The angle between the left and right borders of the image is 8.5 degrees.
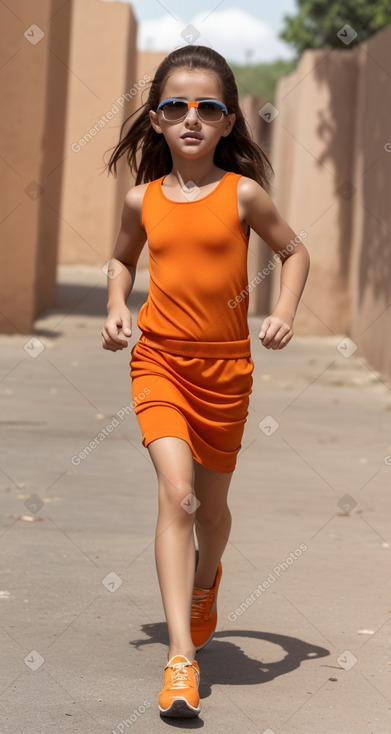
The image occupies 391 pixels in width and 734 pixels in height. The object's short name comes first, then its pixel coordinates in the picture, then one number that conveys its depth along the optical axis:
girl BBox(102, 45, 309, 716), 7.46
